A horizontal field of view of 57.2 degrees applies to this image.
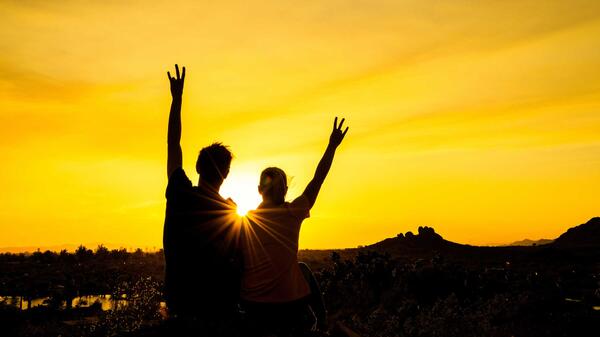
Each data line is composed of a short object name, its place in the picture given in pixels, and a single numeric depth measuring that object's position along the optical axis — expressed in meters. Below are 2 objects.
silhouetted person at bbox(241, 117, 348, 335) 5.49
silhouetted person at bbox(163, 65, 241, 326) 5.39
